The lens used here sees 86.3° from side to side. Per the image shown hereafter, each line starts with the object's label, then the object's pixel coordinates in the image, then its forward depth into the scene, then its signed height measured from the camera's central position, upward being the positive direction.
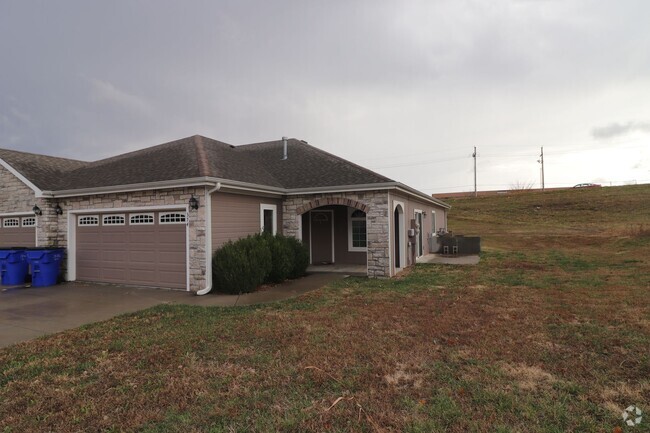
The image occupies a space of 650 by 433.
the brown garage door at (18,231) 11.59 +0.02
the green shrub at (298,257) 10.67 -0.93
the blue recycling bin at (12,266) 10.12 -1.00
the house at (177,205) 9.14 +0.71
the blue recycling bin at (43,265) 9.91 -0.97
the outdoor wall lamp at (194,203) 8.80 +0.66
